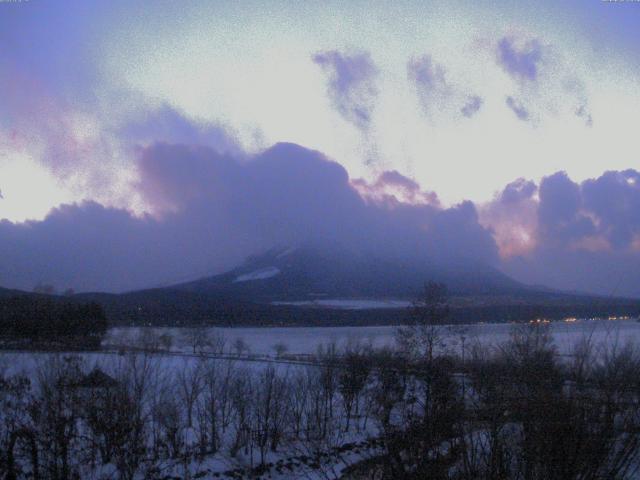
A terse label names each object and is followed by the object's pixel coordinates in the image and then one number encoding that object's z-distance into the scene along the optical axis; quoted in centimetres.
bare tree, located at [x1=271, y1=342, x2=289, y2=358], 4693
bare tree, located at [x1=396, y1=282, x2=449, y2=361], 2742
